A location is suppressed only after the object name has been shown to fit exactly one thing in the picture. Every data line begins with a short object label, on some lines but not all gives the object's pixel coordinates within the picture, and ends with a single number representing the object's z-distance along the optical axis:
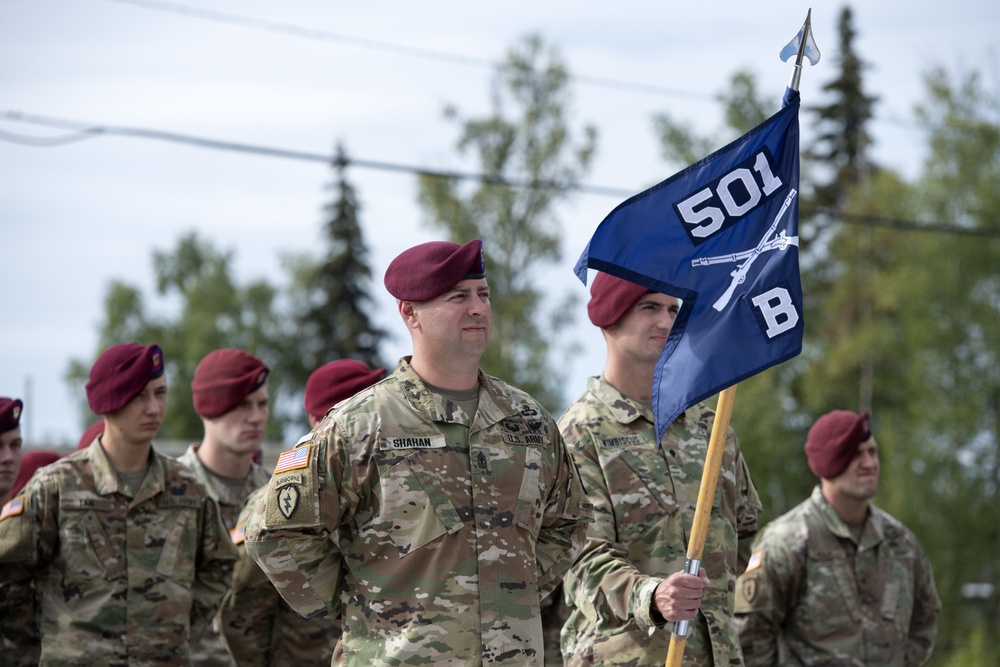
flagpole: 10.16
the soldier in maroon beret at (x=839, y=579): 15.77
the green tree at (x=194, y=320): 93.25
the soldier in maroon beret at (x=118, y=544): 12.79
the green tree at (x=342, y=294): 80.19
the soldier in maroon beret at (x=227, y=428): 15.58
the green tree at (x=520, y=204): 67.25
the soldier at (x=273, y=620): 14.07
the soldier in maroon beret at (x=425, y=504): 9.36
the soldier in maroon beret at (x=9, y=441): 14.41
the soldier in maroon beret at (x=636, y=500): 11.44
